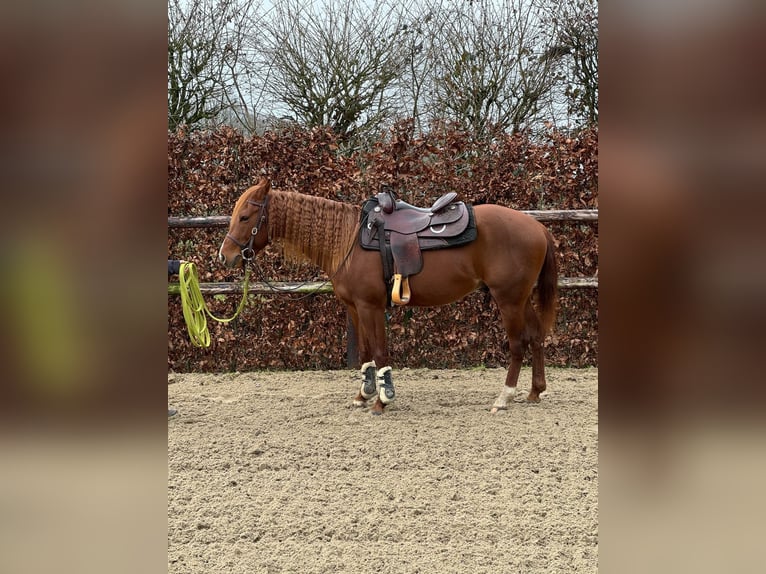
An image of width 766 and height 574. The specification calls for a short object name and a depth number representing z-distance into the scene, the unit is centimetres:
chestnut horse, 512
